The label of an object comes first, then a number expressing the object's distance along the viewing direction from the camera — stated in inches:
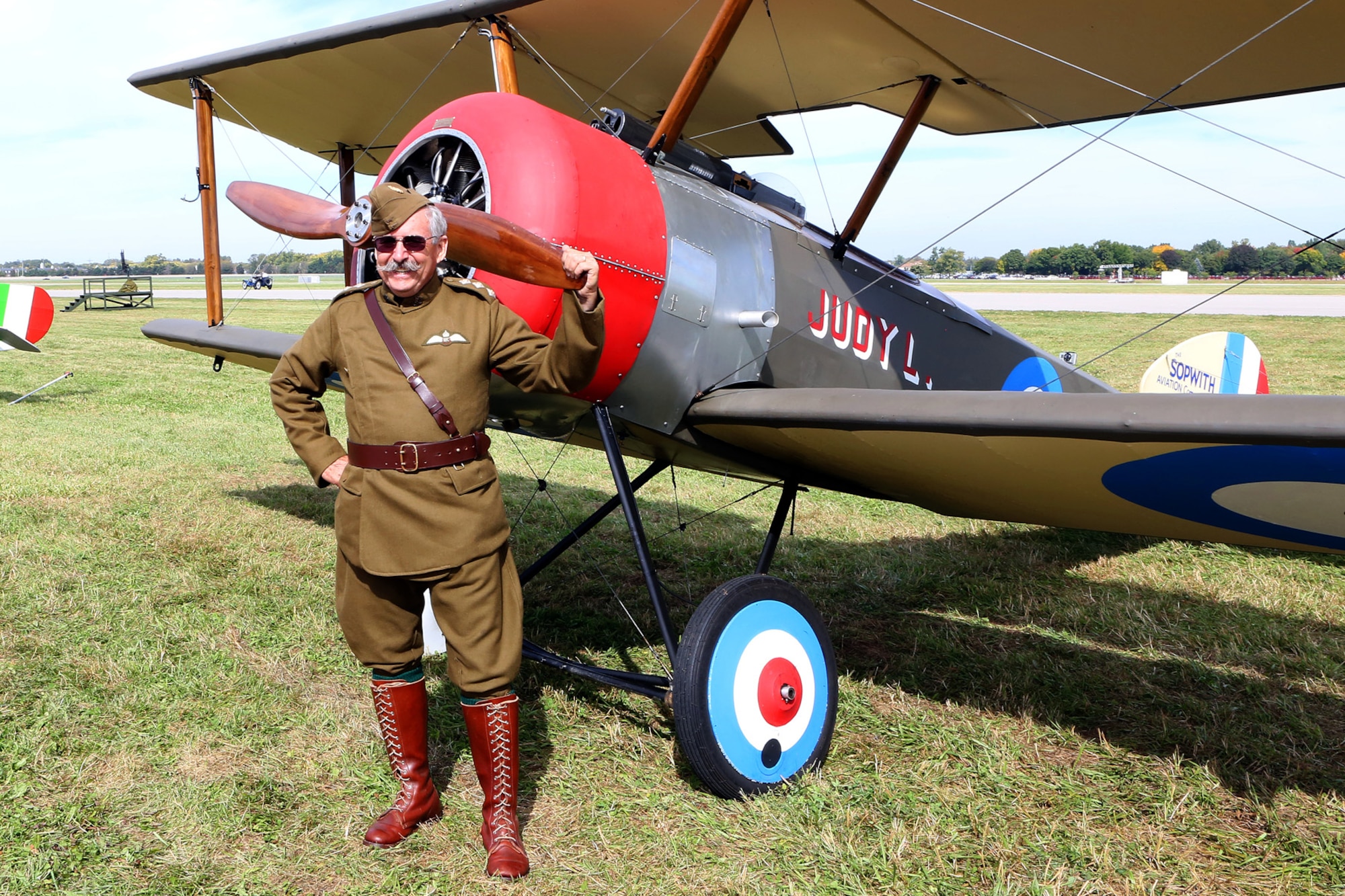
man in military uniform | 99.0
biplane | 108.7
